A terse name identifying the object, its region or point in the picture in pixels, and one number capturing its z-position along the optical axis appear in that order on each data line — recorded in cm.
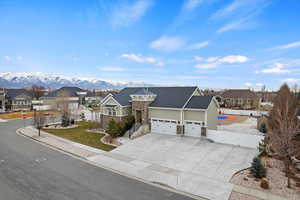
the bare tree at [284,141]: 1020
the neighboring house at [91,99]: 6732
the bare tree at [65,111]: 2941
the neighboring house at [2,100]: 5147
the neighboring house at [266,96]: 7756
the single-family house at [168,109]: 2067
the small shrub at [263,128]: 2369
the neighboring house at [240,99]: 5659
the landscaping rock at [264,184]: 988
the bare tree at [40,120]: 2602
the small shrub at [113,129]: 2075
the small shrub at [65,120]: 2917
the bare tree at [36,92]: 6875
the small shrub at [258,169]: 1102
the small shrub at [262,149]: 1577
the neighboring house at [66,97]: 3306
